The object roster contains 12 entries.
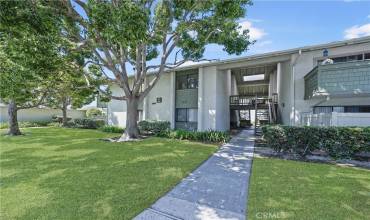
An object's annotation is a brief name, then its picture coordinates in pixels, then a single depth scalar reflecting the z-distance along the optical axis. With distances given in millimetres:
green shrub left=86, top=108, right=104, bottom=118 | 39131
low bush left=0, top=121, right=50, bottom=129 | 21639
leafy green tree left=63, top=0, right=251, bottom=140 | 6831
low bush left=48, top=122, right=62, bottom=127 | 24555
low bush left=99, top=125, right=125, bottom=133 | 17188
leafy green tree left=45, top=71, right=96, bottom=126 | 12664
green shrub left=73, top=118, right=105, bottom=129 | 22225
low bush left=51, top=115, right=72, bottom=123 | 29300
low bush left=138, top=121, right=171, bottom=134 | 15422
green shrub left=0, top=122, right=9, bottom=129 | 21288
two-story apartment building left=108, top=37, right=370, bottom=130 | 8942
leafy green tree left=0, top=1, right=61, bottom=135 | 6363
